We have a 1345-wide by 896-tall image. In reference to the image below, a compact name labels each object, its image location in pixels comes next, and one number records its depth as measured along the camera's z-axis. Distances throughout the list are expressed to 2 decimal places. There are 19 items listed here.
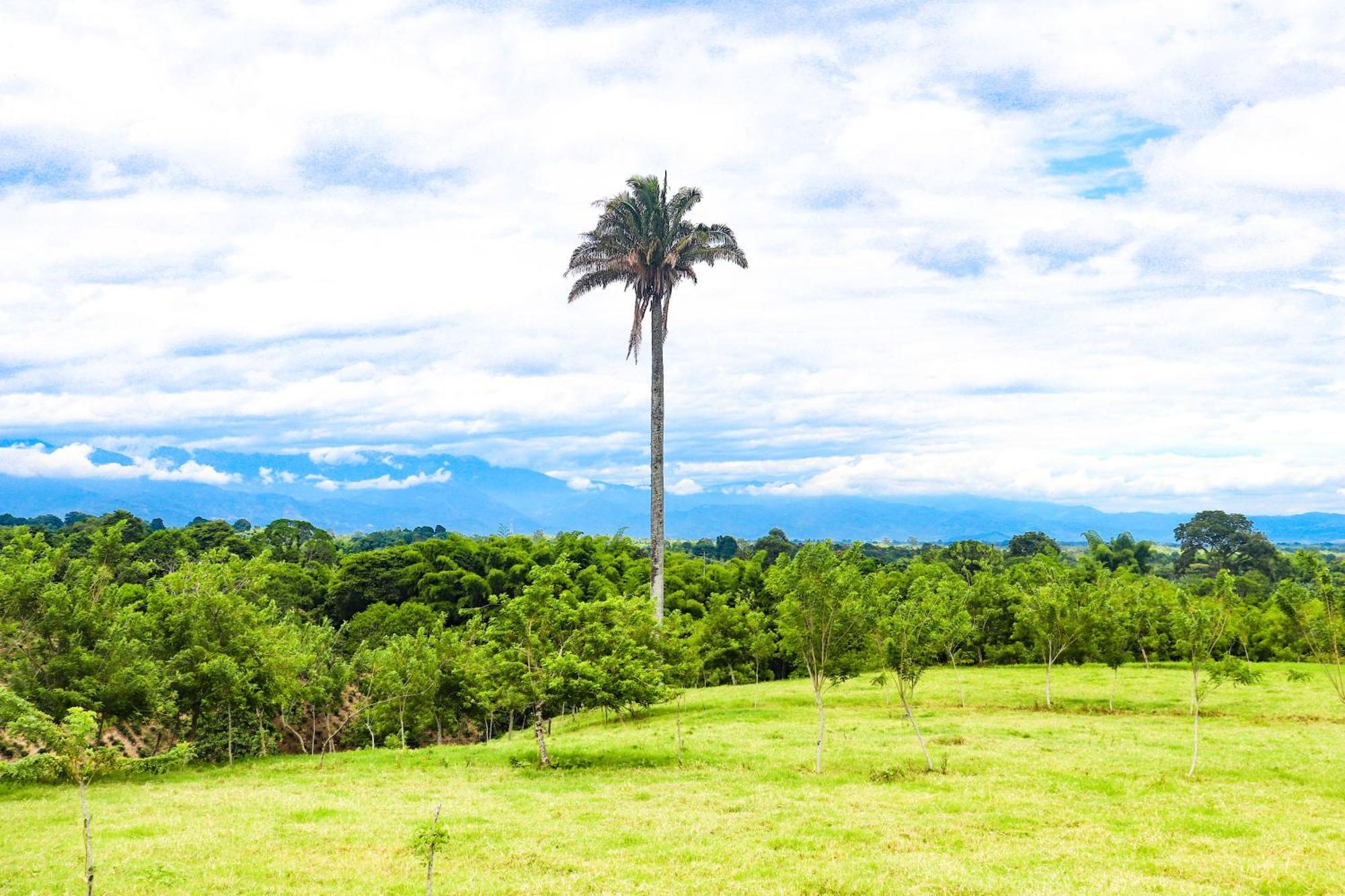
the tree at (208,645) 40.38
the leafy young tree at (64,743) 15.07
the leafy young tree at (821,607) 32.91
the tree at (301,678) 41.88
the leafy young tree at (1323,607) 31.84
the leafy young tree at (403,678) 48.41
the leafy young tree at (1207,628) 32.00
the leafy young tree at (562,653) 35.12
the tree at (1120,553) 133.38
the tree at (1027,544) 153.75
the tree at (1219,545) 147.00
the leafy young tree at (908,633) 33.41
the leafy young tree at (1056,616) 55.12
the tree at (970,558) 114.25
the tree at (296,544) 120.12
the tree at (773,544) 145.26
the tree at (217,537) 113.88
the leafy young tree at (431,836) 14.80
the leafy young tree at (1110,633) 51.84
